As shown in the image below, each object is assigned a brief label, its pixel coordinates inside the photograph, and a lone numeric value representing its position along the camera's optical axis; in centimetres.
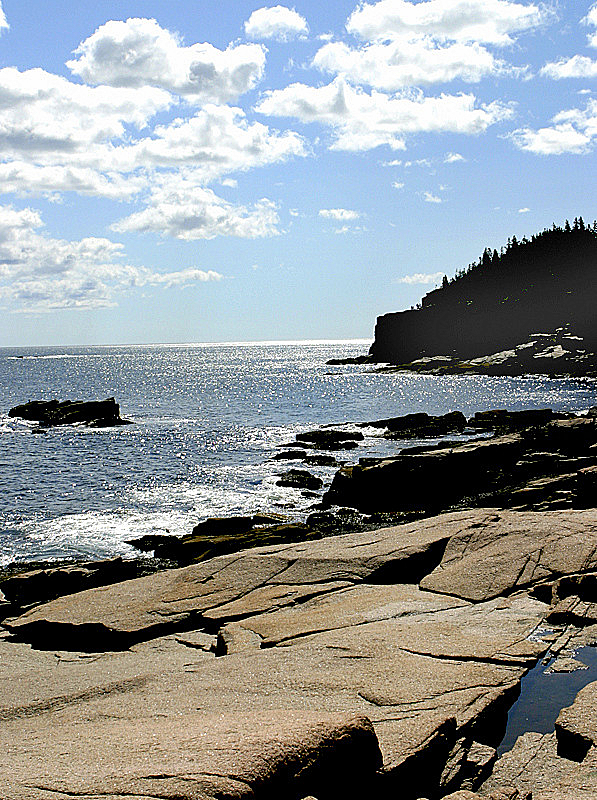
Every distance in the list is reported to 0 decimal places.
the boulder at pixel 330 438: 5031
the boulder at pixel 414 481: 3131
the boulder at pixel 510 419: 5278
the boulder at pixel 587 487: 2275
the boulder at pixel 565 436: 3731
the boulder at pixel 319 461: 4331
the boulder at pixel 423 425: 5431
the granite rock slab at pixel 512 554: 1344
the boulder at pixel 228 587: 1316
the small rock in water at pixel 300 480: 3666
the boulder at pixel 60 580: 1730
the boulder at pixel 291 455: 4618
